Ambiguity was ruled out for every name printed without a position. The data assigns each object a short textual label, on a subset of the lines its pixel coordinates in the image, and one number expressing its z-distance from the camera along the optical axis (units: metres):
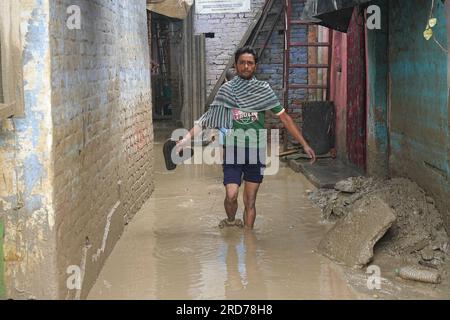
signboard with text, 13.80
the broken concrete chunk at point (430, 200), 5.53
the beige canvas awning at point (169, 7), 10.52
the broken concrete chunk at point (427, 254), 5.05
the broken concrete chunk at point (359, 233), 5.11
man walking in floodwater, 5.92
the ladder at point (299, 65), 10.91
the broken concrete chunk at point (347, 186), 7.13
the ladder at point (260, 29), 13.62
